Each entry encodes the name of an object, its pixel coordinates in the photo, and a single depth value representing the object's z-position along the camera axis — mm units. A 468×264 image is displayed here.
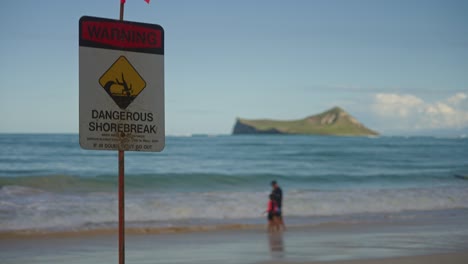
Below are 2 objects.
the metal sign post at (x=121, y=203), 4551
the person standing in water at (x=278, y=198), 16908
